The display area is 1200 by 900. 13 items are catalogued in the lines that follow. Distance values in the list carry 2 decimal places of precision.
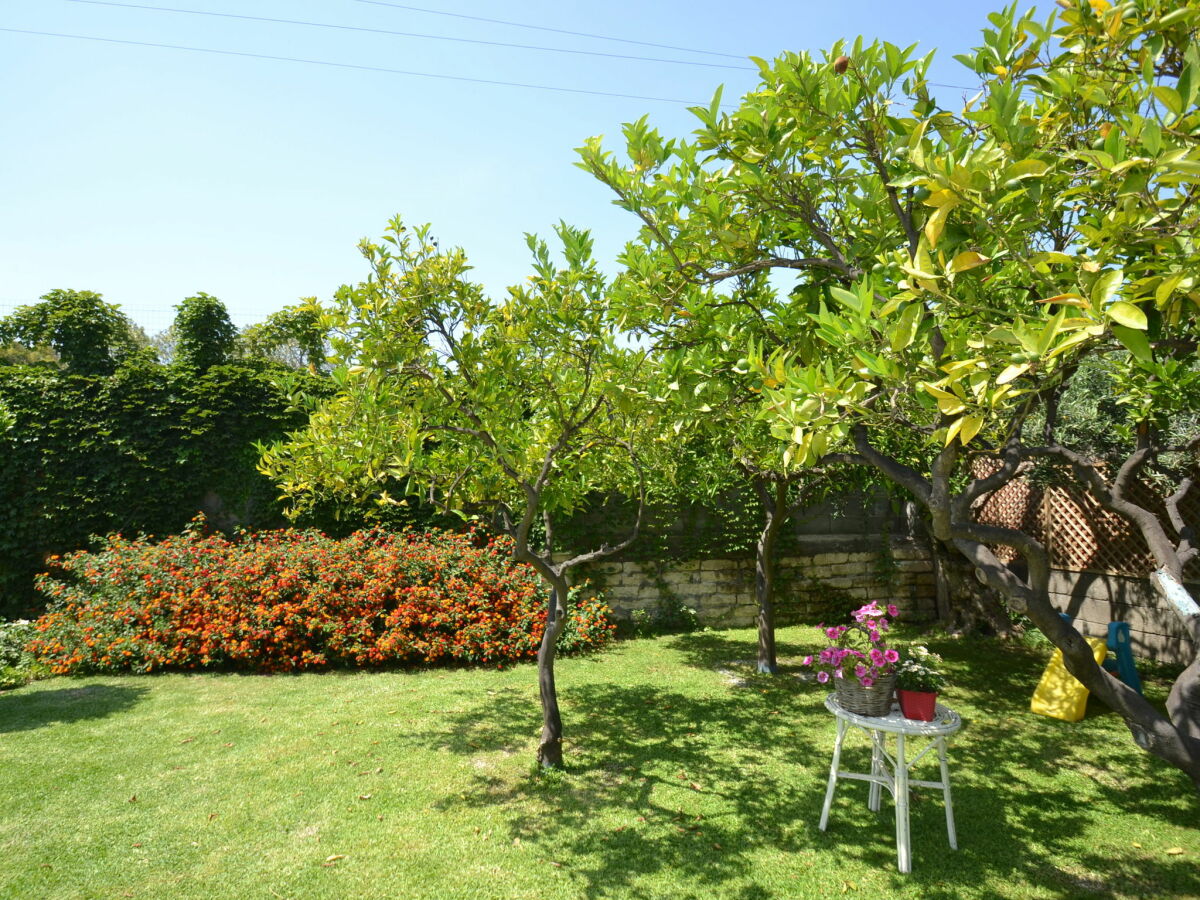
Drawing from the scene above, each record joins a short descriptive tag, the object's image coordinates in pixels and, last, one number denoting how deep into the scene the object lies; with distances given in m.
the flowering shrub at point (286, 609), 7.39
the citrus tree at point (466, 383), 4.01
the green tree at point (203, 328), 13.26
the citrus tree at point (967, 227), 1.90
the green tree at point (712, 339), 3.51
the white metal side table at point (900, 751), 3.47
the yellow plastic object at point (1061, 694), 5.88
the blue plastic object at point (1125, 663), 6.23
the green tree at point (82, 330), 11.05
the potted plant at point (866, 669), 3.66
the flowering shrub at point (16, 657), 6.93
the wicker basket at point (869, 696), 3.67
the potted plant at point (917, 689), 3.62
